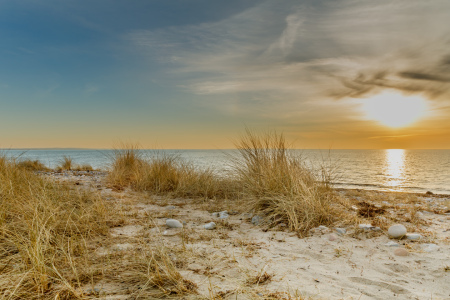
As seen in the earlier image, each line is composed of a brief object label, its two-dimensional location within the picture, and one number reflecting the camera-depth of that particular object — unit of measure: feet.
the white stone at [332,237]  10.34
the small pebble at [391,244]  9.91
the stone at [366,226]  11.34
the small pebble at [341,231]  11.01
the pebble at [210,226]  11.69
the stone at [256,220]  12.74
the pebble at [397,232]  10.53
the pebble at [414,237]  10.41
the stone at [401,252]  9.08
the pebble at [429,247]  9.48
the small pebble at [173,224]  11.66
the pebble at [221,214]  13.99
